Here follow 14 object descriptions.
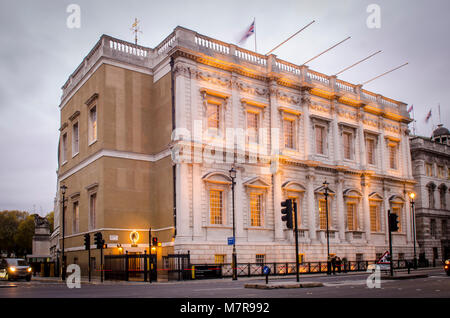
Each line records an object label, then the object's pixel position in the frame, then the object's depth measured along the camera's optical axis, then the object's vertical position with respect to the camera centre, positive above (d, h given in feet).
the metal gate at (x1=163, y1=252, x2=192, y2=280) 107.65 -8.82
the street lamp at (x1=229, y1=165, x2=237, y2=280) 105.68 -8.36
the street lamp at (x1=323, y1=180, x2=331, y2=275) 120.47 -10.38
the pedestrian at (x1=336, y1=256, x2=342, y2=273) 128.89 -10.53
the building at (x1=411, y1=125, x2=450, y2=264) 195.21 +10.33
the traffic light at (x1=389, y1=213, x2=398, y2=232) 88.07 -0.13
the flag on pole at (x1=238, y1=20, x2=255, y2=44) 131.75 +50.97
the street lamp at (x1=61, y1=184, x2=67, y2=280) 122.89 -9.43
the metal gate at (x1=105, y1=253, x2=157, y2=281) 103.35 -8.48
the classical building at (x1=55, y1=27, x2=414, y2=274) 122.11 +19.59
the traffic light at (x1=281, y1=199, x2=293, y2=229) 73.51 +1.87
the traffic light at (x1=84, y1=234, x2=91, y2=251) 114.42 -2.53
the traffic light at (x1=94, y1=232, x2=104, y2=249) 107.96 -2.57
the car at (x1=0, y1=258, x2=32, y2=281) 119.03 -9.16
